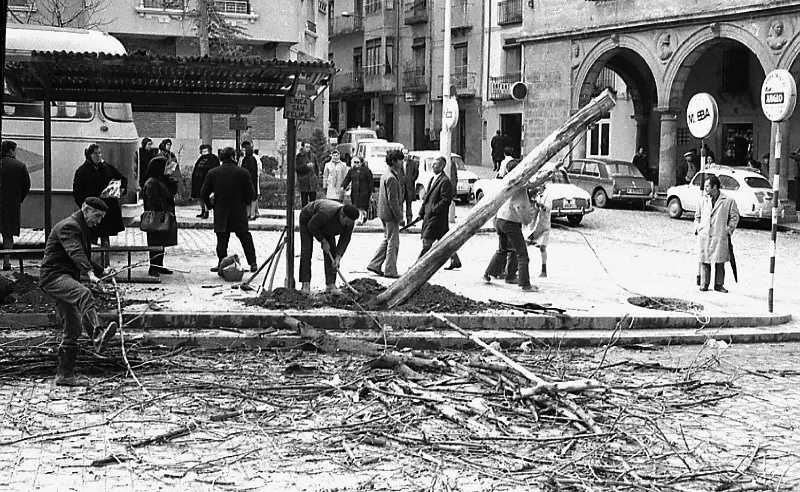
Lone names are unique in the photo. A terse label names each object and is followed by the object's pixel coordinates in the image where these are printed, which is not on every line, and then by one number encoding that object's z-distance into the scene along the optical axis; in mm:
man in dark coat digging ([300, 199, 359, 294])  12273
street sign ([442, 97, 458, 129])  24828
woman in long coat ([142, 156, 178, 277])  14469
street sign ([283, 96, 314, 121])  13039
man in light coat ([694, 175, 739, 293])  14930
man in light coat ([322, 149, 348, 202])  24047
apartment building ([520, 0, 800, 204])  30672
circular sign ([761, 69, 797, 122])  13375
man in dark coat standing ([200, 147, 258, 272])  14672
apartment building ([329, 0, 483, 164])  52219
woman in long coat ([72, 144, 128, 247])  15016
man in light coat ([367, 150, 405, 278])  14922
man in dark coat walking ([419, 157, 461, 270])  15336
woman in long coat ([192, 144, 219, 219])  22859
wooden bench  13422
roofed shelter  12516
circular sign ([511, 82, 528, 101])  28853
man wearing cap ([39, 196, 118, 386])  8695
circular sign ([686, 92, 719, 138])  14375
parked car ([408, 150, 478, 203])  32244
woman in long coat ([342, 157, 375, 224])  22984
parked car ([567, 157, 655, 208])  31297
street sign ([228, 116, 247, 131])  18297
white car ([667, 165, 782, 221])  26656
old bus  17656
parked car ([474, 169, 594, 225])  25750
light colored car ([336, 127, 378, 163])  41250
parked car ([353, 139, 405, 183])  35438
